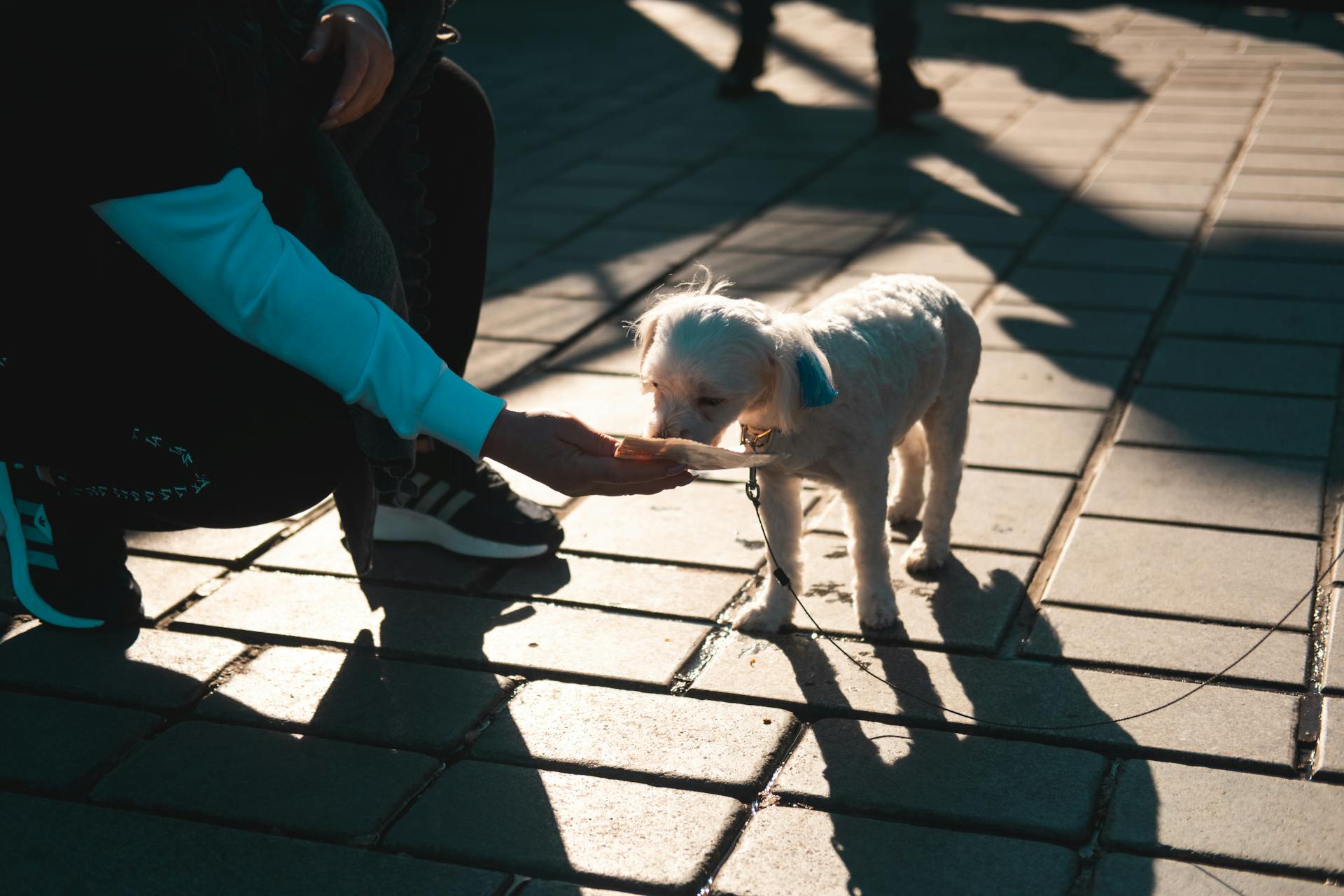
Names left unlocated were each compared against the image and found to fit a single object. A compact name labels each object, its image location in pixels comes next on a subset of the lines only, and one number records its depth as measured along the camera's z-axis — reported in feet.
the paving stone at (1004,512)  10.50
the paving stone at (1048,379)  12.89
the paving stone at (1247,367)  12.82
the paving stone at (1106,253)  16.26
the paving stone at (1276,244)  16.14
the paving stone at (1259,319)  13.93
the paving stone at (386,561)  10.42
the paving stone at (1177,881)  6.64
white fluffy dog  8.16
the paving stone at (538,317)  15.23
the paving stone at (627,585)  9.80
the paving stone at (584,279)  16.39
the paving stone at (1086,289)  15.16
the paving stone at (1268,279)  15.05
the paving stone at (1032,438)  11.66
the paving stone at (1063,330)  14.01
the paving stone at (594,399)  12.77
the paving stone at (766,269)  16.14
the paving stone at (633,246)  17.49
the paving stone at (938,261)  16.28
